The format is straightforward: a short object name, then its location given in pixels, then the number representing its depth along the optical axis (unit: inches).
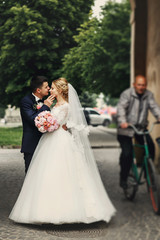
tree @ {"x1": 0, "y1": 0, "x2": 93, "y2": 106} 319.6
